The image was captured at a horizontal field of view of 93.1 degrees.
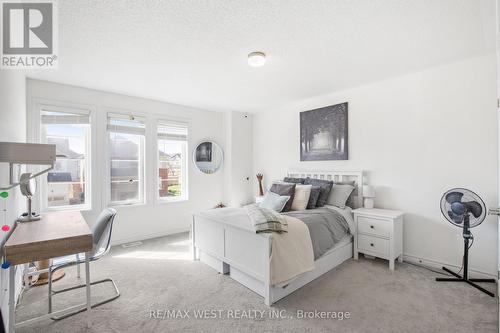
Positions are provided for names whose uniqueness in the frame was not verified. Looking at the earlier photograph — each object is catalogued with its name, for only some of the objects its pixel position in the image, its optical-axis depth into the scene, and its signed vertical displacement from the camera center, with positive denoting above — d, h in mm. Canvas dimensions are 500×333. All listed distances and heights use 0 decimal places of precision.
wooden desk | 1525 -523
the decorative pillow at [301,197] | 3353 -460
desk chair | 2234 -707
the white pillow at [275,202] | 3254 -514
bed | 2205 -962
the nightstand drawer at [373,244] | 2918 -1015
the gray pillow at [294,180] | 3946 -251
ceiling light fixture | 2502 +1144
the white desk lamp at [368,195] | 3267 -418
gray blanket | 2586 -729
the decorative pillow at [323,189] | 3475 -358
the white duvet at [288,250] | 2139 -807
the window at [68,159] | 3412 +117
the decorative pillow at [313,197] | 3387 -460
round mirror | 4875 +192
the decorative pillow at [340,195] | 3381 -434
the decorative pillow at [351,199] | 3577 -521
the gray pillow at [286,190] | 3344 -368
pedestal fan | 2408 -495
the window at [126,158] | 3928 +141
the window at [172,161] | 4465 +101
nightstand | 2871 -869
